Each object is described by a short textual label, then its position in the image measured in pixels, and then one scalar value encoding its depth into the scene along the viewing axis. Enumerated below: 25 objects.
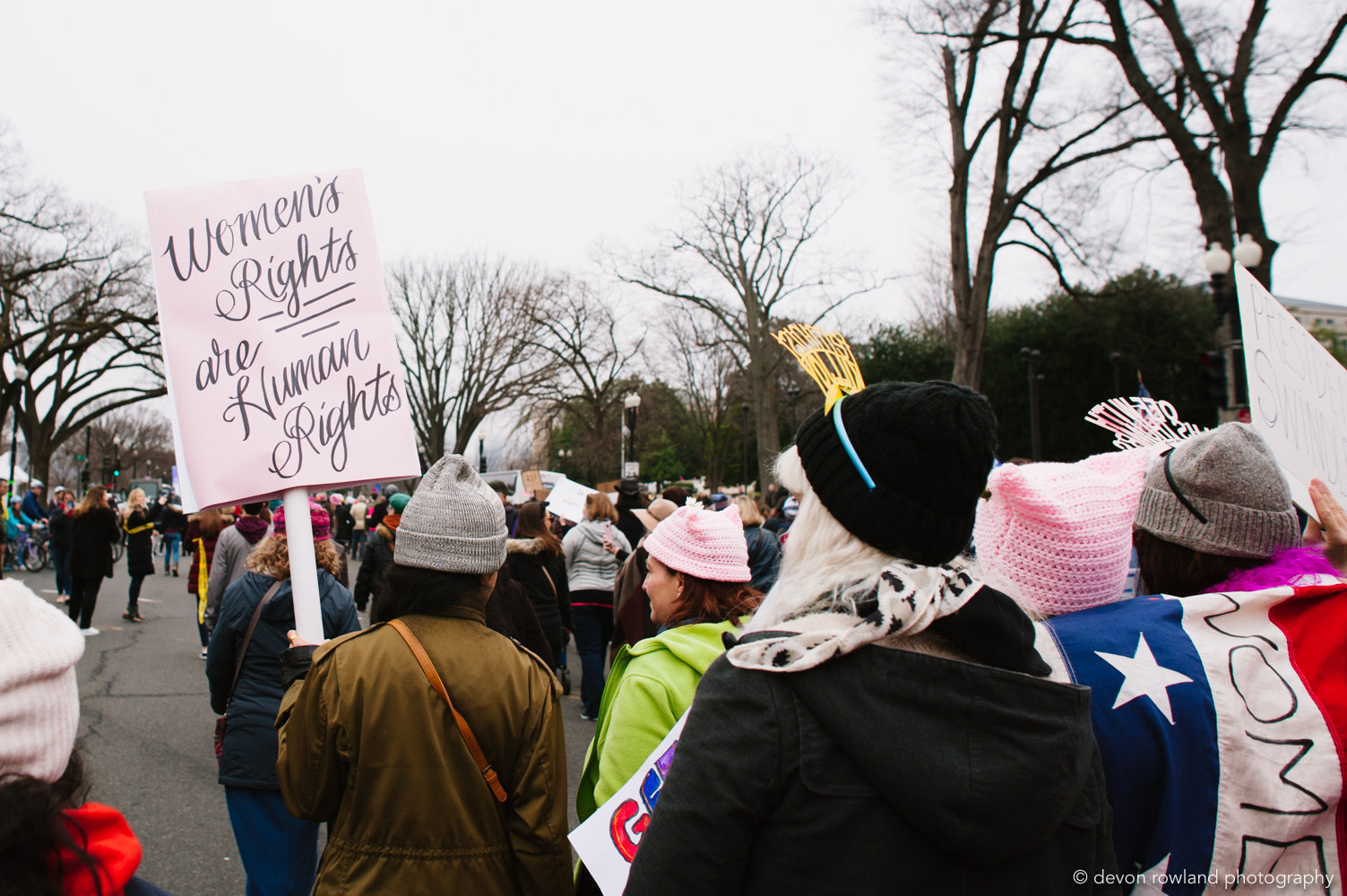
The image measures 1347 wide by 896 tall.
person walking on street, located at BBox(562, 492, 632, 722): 7.66
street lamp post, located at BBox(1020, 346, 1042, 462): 23.64
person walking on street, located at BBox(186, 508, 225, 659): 8.06
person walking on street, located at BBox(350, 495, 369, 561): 21.27
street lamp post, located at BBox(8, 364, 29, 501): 31.44
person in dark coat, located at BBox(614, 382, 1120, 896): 1.12
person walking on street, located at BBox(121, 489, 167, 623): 12.02
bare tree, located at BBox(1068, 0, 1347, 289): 12.56
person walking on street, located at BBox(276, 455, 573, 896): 2.17
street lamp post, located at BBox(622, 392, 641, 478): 28.45
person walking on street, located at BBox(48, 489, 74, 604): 13.69
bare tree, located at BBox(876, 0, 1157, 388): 15.02
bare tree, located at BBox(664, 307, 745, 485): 41.91
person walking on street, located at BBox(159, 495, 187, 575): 18.77
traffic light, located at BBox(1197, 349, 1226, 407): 11.76
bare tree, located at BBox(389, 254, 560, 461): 35.97
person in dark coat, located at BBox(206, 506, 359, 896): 3.19
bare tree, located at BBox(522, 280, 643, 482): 38.12
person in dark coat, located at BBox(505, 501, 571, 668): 6.88
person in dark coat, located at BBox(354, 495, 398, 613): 7.11
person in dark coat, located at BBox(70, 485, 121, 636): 10.29
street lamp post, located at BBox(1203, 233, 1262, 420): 11.79
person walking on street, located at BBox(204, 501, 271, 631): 5.96
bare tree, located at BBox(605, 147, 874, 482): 31.08
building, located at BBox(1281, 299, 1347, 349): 94.21
